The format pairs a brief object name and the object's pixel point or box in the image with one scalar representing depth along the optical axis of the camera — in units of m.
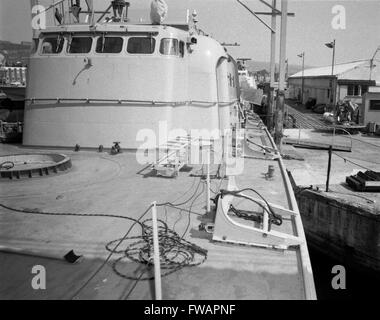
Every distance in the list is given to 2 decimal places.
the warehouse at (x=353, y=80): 39.28
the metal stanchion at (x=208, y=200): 5.34
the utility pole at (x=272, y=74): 20.67
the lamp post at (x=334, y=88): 42.12
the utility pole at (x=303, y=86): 57.73
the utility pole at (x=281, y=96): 15.46
